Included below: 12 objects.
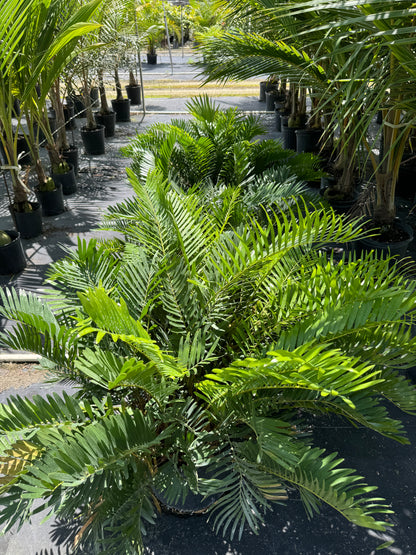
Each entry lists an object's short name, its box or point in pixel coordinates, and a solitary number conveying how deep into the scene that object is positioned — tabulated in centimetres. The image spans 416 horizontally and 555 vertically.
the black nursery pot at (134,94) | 936
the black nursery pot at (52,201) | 455
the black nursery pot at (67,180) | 507
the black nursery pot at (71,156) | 554
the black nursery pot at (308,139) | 584
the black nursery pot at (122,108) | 815
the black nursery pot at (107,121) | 716
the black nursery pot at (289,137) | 644
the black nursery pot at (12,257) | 350
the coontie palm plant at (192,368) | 130
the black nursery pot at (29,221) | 403
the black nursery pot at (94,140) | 629
